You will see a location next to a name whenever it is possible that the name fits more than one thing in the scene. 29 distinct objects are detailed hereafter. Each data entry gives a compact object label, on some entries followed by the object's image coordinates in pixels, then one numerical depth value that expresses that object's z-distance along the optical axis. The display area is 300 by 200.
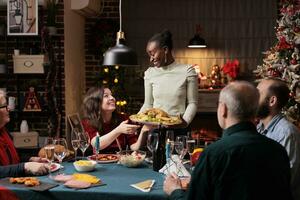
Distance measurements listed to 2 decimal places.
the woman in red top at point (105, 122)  3.13
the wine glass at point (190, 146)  2.57
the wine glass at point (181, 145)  2.58
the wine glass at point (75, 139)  2.73
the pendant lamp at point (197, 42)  6.57
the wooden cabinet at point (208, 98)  6.56
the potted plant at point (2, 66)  5.09
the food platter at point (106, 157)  2.85
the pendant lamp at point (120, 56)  2.92
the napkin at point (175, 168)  2.41
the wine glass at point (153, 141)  2.60
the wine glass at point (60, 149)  2.54
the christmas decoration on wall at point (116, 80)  5.98
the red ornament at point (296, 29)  4.50
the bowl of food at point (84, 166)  2.58
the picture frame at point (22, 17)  5.08
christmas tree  4.44
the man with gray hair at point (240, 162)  1.66
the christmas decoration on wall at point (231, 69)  6.62
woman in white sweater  3.47
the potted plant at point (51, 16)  5.24
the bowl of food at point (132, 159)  2.69
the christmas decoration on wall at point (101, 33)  6.42
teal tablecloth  2.12
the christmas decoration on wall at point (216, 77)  6.68
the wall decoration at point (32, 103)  5.23
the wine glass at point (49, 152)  2.40
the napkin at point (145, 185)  2.16
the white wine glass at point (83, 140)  2.74
